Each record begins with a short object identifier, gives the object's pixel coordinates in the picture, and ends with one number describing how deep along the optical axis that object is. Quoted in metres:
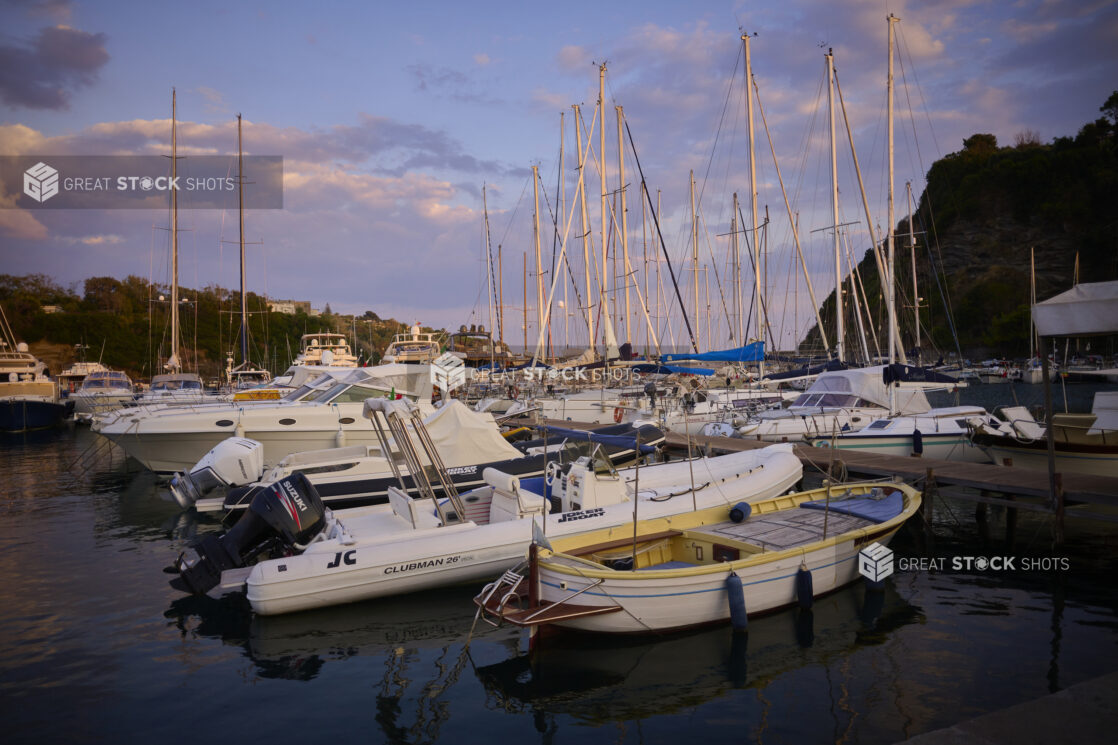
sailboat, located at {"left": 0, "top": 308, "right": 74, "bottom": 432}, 33.31
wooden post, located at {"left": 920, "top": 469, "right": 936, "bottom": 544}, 11.82
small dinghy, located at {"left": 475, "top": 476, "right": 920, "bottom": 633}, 7.06
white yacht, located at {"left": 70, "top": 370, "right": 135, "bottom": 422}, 33.62
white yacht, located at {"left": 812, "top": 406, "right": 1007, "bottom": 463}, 16.38
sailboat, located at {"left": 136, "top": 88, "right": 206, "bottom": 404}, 34.44
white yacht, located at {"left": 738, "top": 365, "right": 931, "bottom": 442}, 18.55
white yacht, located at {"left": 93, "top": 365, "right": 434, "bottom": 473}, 16.58
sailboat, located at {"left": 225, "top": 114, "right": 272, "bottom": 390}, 34.25
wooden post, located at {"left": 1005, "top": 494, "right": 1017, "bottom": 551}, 11.64
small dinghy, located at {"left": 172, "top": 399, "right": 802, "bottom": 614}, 8.35
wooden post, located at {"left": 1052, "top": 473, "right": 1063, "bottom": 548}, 9.94
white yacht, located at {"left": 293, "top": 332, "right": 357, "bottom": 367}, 35.59
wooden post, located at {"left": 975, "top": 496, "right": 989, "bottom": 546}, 12.37
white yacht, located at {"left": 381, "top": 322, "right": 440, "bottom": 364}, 34.00
